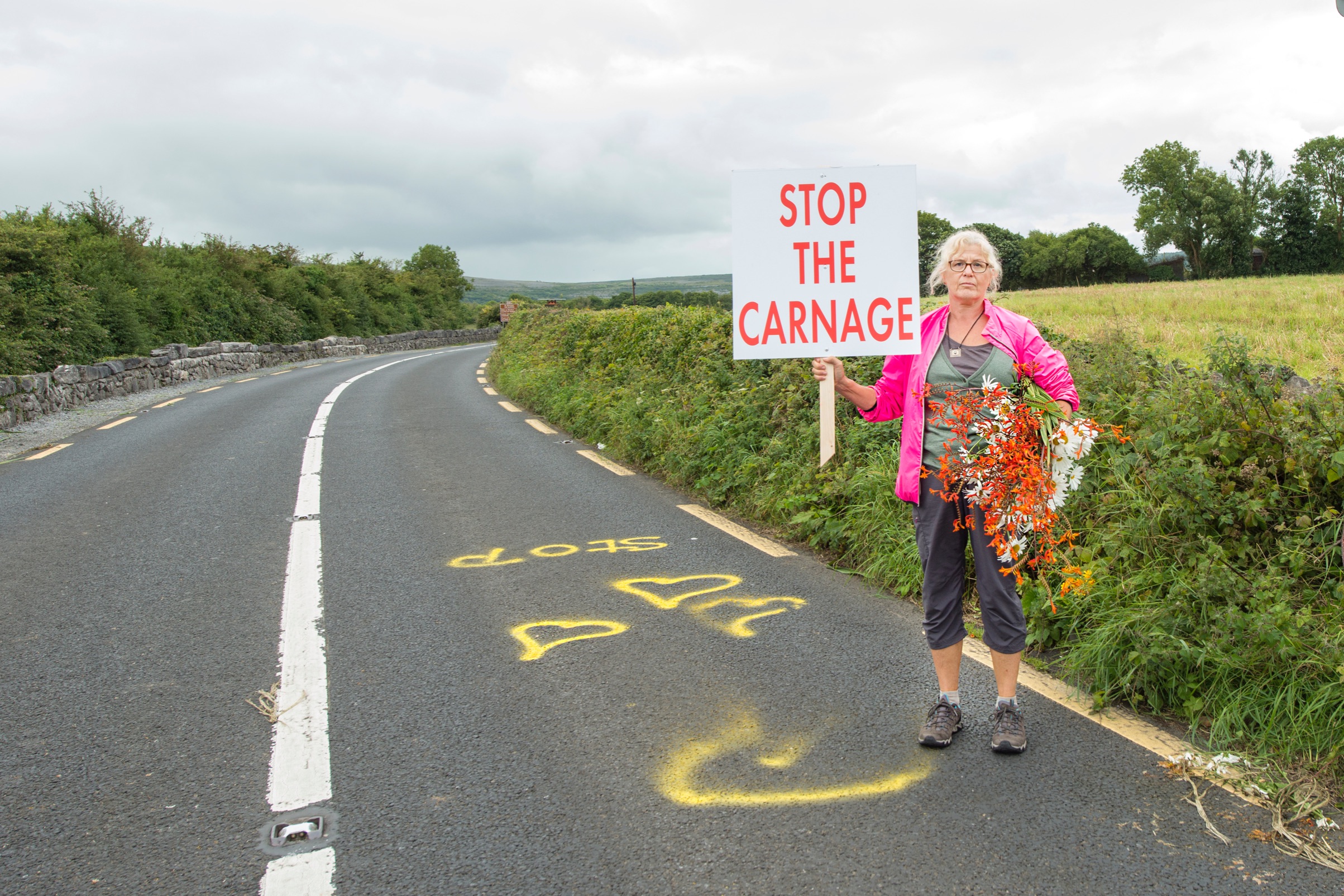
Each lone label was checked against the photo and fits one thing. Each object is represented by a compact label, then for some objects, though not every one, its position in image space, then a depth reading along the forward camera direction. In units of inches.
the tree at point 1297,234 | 3041.3
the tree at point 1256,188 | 3176.7
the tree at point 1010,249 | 3666.3
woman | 132.6
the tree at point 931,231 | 2952.8
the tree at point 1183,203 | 3149.6
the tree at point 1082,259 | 3604.8
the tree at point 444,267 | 3154.5
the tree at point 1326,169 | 3201.3
